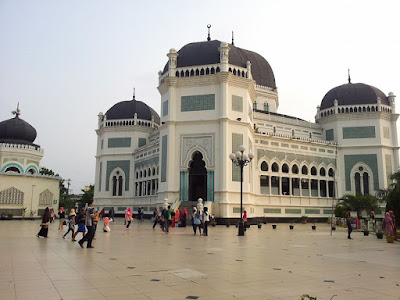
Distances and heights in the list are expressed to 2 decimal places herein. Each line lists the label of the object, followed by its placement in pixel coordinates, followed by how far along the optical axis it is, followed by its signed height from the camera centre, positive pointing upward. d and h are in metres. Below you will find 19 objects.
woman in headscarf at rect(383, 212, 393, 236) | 16.59 -0.86
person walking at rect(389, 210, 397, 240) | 16.62 -0.91
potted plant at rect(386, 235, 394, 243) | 15.27 -1.37
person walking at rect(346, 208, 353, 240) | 16.58 -0.92
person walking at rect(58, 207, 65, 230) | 20.59 -0.61
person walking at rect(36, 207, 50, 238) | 15.01 -0.82
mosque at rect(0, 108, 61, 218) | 36.62 +2.82
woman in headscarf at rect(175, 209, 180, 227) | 23.84 -0.72
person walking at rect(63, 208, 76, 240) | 15.17 -0.78
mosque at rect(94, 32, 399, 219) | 28.70 +5.84
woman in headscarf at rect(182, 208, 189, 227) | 23.81 -0.72
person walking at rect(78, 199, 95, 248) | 11.66 -0.73
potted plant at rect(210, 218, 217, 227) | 25.97 -1.20
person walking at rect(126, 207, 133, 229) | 21.49 -0.67
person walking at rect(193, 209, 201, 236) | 17.72 -0.73
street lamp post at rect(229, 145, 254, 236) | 19.14 +2.59
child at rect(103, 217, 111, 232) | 18.49 -1.05
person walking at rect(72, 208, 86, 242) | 12.69 -0.58
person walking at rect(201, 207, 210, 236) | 17.55 -0.76
